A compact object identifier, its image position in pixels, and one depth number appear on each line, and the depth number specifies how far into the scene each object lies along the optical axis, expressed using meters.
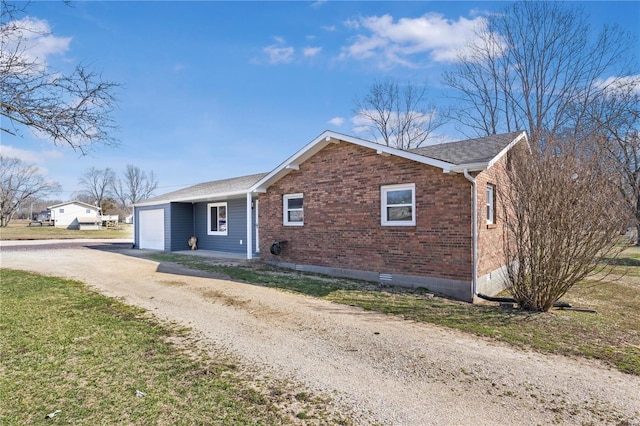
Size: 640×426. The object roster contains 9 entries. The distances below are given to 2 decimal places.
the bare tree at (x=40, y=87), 3.67
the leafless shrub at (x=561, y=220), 6.38
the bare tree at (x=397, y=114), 29.80
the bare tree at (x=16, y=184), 50.19
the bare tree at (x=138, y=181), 70.88
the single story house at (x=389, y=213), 8.38
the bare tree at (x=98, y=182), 73.19
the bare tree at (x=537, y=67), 21.05
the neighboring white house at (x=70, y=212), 58.75
